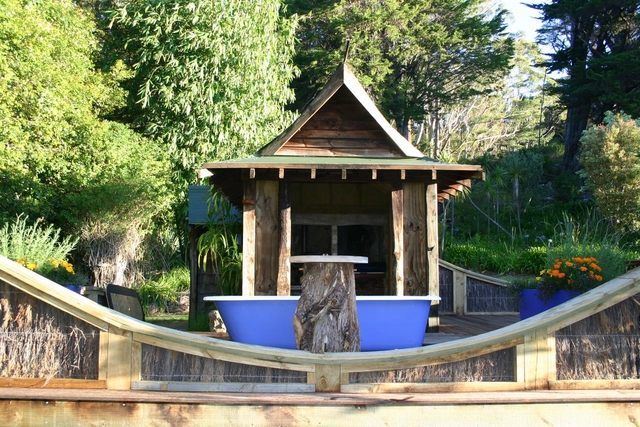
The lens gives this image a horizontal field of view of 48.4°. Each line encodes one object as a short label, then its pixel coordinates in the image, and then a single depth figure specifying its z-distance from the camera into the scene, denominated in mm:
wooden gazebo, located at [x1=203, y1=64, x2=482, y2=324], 7625
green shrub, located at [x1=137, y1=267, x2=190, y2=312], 13977
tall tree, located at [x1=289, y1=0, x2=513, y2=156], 24812
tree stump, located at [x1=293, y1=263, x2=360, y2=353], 4473
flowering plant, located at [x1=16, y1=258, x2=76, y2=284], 7820
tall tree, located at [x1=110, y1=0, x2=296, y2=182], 16719
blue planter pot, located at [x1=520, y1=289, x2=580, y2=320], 7152
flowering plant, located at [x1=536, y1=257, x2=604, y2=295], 7020
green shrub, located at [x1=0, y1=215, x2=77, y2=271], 8032
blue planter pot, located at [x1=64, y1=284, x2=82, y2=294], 7861
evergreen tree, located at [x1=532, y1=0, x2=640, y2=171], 22297
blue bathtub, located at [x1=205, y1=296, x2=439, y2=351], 5652
